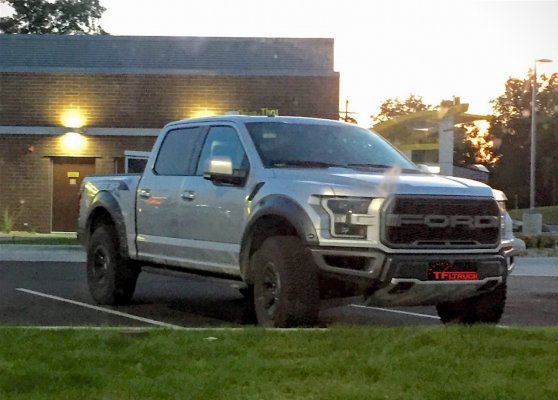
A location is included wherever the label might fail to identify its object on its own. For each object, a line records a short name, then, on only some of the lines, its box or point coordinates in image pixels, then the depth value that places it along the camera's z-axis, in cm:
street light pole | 3919
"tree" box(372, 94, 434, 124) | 10700
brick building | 2928
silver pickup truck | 800
